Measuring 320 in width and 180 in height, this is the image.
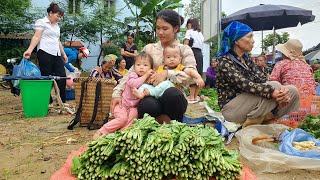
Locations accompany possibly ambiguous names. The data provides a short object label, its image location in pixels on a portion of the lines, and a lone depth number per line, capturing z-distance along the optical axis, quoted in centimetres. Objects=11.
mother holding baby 215
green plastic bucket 370
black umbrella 630
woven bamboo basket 324
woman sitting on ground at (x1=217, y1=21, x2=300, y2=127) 240
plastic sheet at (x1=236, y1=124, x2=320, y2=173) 191
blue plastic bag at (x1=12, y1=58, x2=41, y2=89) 386
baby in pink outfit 230
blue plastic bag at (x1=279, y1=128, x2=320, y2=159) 195
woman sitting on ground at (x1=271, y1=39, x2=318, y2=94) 296
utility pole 608
